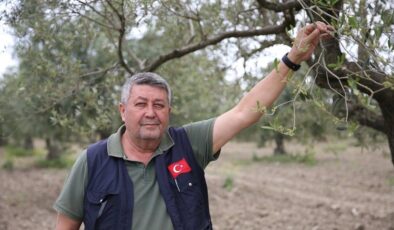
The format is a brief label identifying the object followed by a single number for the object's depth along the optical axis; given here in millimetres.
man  2541
